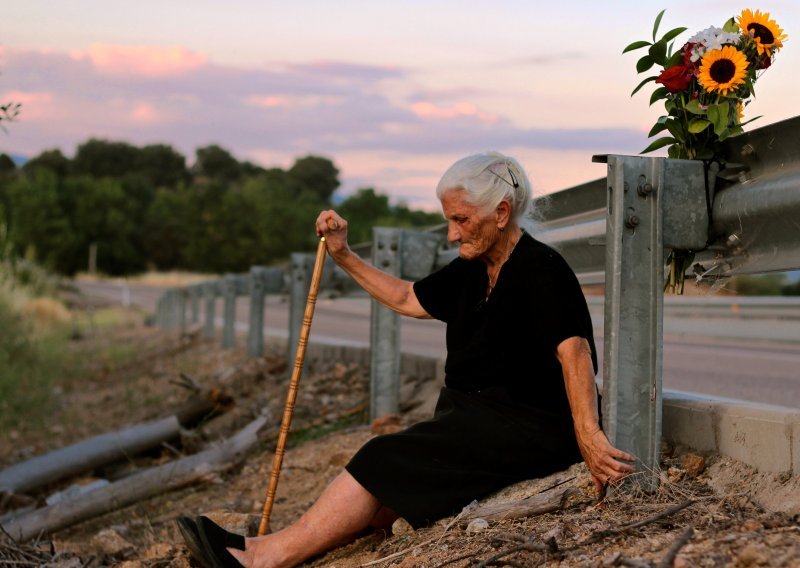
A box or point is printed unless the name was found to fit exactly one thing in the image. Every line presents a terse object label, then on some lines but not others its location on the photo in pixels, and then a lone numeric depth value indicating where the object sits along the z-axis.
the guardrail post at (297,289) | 8.86
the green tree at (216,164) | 145.38
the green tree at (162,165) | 142.62
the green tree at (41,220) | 82.56
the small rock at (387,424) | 6.11
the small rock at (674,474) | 3.79
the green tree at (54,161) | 133.75
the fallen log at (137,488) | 5.84
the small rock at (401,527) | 4.10
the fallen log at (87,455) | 7.03
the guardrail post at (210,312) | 15.51
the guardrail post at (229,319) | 13.22
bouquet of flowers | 3.81
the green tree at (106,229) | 92.50
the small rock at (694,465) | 3.82
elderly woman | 4.01
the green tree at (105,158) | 140.88
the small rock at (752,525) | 3.11
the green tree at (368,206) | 68.19
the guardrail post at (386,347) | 6.60
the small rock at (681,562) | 2.86
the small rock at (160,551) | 4.64
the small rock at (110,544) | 5.07
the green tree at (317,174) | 134.00
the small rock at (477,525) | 3.71
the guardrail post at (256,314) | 10.83
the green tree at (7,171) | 108.20
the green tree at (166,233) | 94.25
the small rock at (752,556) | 2.80
